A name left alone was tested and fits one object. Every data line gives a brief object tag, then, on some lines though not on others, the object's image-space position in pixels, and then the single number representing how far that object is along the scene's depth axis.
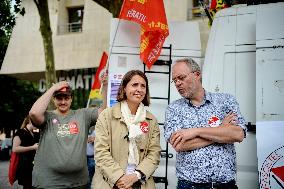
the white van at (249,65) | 3.35
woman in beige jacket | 3.11
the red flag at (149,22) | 4.64
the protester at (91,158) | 8.03
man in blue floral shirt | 2.84
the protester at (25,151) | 5.81
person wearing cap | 3.89
